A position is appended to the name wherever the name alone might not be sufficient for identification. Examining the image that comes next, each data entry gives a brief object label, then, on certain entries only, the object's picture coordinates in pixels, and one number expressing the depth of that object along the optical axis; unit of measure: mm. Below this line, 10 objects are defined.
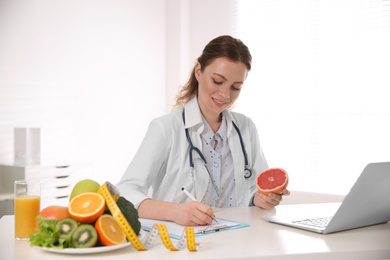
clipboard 1578
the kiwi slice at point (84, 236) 1301
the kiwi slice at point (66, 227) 1297
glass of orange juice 1468
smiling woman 2217
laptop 1521
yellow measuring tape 1347
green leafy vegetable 1282
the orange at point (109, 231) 1329
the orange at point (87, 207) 1331
